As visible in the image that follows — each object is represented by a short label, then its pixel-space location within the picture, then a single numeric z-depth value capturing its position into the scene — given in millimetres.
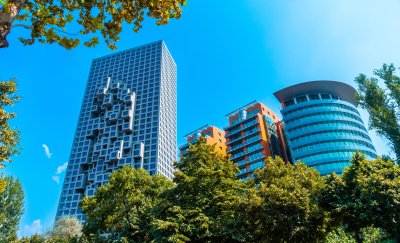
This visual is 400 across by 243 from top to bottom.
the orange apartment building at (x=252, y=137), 81188
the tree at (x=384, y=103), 21641
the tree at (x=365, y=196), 14656
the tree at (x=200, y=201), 17719
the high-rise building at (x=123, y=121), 93188
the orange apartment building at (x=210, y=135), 102350
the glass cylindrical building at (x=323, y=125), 72625
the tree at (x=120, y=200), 26719
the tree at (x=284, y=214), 16594
